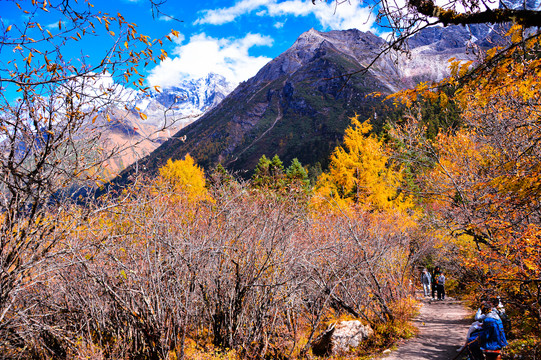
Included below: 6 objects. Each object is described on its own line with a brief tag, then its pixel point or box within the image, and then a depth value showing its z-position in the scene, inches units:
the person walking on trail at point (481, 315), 204.5
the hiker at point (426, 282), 598.1
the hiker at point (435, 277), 551.8
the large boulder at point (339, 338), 275.0
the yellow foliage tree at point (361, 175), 605.6
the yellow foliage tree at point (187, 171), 862.9
